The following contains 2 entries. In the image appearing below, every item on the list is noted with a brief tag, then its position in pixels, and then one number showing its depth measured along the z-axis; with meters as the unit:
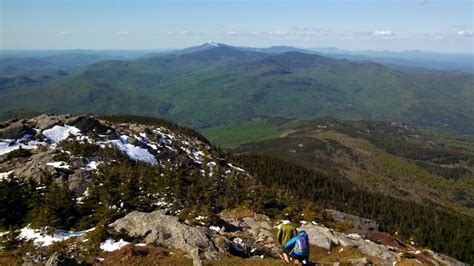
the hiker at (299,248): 25.69
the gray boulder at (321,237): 46.16
